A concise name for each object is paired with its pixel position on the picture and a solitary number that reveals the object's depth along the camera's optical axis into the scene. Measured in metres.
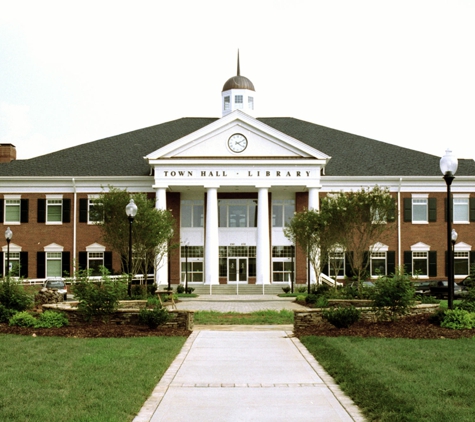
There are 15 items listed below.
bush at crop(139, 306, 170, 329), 18.95
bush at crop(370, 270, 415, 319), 18.94
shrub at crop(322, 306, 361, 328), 18.45
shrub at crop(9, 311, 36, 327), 19.19
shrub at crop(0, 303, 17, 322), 20.30
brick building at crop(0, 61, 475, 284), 50.19
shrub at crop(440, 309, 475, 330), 18.06
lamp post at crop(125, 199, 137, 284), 25.70
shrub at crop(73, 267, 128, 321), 19.23
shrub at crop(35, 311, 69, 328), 19.05
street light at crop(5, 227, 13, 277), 38.84
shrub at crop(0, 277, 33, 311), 20.94
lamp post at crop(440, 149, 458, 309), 18.41
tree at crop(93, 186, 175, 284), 37.53
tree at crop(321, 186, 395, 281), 32.81
